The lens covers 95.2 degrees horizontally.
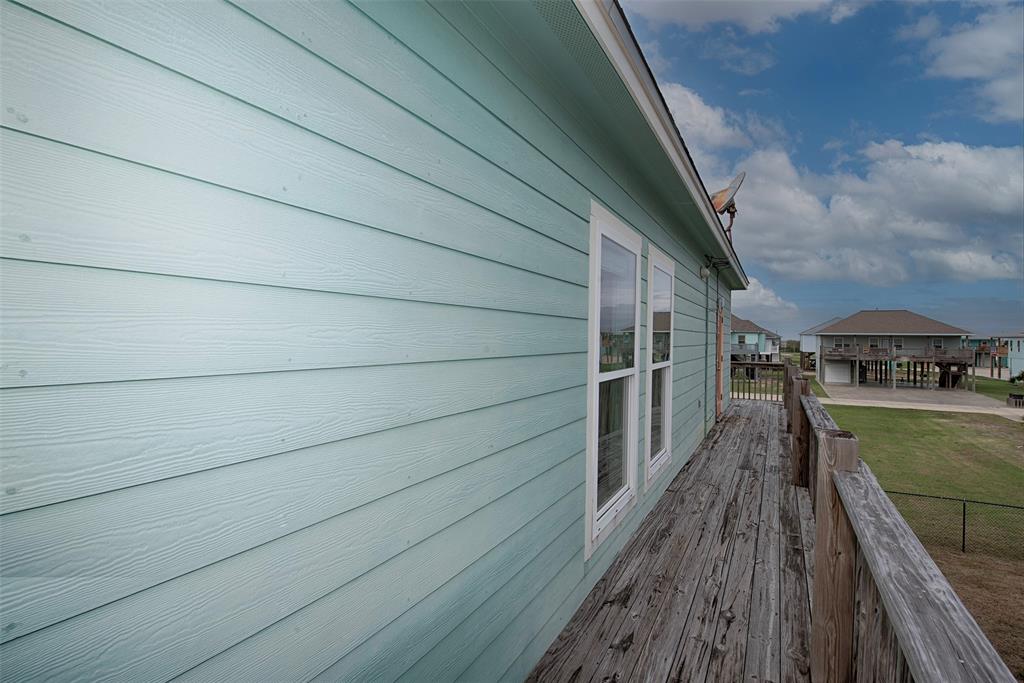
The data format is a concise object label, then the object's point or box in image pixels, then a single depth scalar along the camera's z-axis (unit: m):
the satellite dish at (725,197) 7.64
